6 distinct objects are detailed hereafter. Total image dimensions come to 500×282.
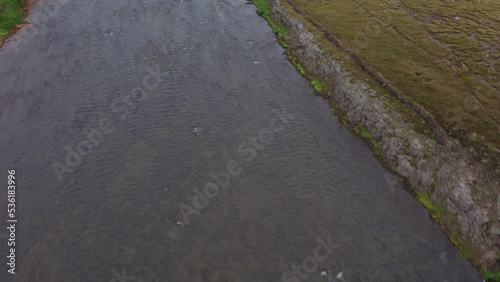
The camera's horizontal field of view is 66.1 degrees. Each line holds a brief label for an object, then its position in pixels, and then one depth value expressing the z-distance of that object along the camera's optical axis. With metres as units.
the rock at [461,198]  25.67
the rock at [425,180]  27.78
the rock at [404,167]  29.16
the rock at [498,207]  24.89
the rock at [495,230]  24.17
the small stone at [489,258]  23.39
